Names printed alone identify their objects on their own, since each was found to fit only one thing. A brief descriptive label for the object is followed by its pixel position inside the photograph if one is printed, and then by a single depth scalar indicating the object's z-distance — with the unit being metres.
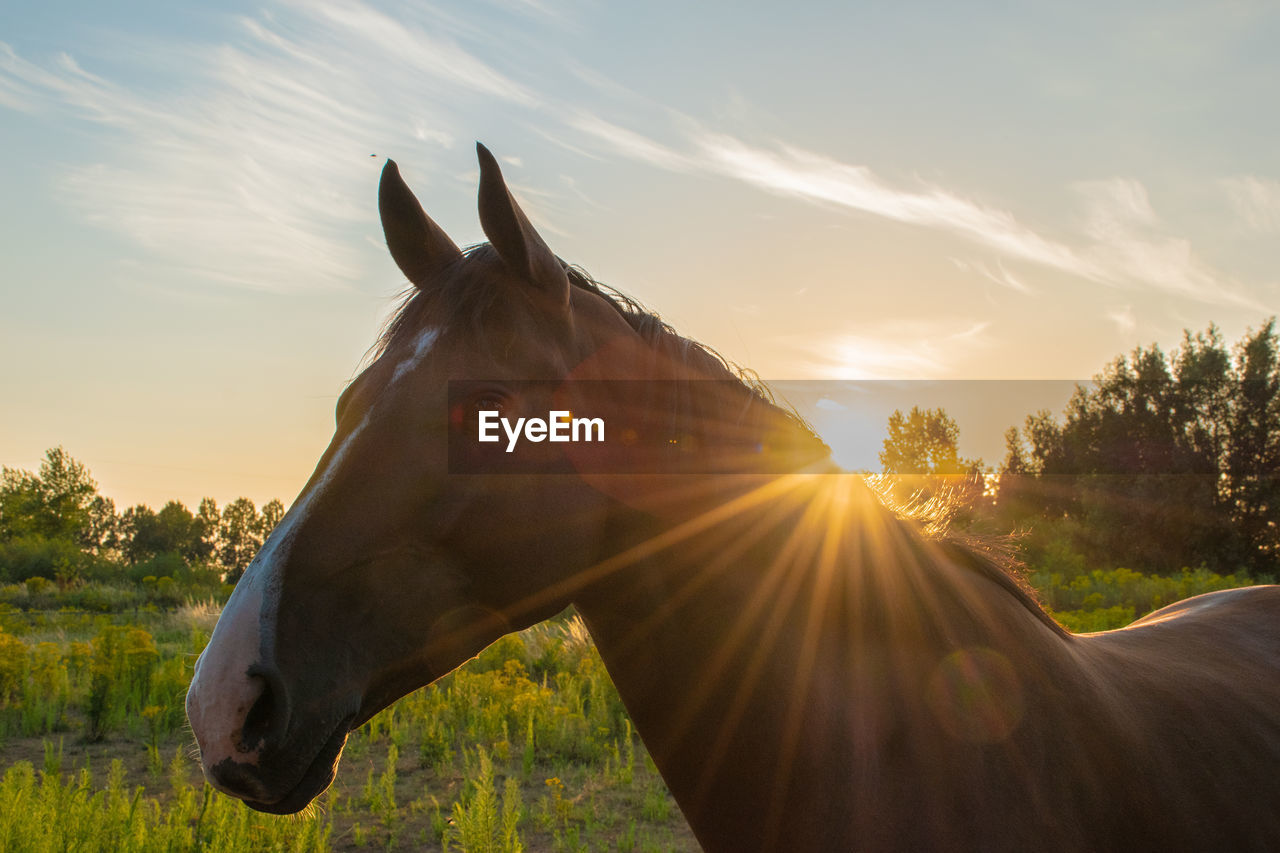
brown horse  1.33
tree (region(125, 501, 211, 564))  74.06
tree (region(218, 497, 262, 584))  76.88
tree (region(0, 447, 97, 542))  45.38
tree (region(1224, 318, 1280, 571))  27.30
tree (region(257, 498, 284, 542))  58.19
